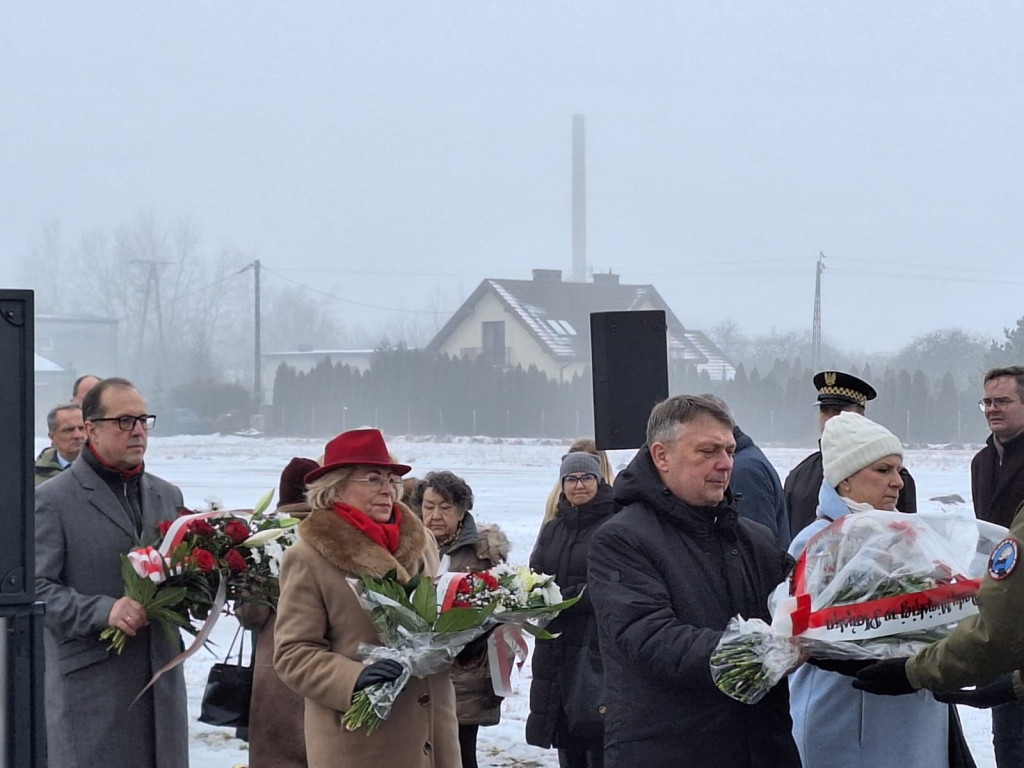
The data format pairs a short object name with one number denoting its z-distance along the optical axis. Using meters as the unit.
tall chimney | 78.25
